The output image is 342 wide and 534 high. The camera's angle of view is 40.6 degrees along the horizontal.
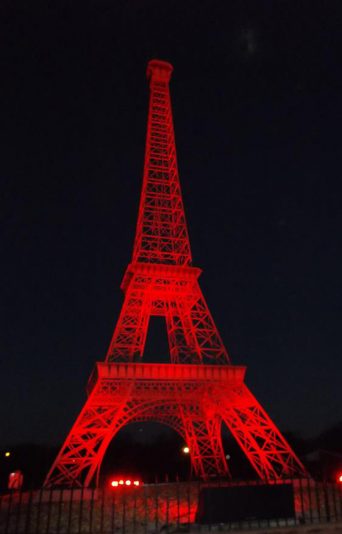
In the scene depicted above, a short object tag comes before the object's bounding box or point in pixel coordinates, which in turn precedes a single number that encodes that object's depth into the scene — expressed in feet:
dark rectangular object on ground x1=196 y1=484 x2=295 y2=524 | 45.24
